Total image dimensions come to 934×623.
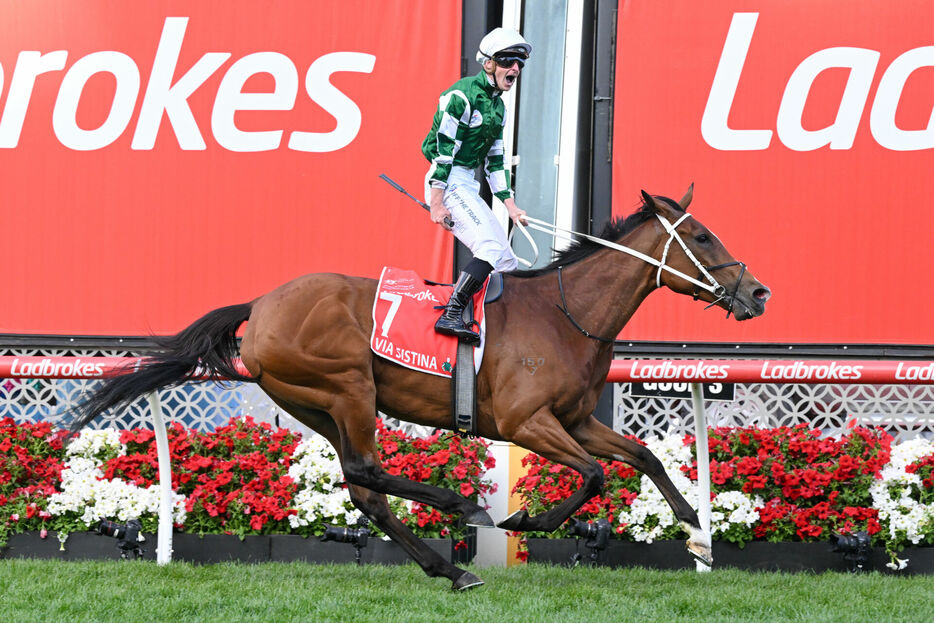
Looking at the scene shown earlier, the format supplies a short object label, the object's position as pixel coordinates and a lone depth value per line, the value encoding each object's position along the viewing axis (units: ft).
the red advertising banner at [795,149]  45.55
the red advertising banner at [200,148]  48.73
